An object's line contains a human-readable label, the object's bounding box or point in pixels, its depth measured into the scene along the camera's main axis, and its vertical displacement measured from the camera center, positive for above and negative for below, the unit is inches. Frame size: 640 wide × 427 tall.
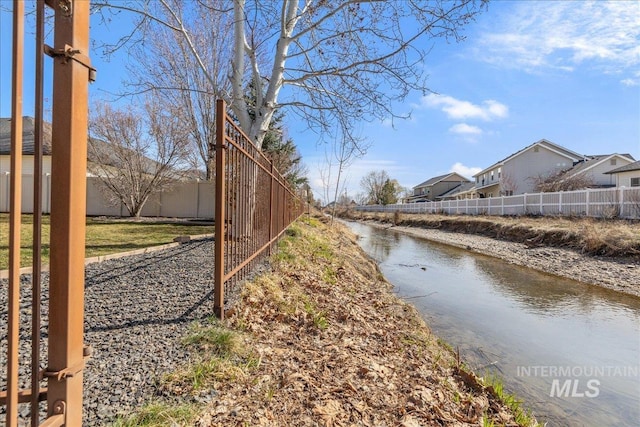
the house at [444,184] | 2438.5 +198.7
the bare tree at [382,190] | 2425.0 +161.1
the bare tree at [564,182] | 1070.8 +101.5
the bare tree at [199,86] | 499.9 +193.6
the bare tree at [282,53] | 271.1 +128.9
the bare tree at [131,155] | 561.3 +88.4
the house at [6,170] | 488.1 +61.4
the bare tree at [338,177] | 796.1 +81.7
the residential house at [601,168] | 1170.6 +160.3
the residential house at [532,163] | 1390.3 +203.6
